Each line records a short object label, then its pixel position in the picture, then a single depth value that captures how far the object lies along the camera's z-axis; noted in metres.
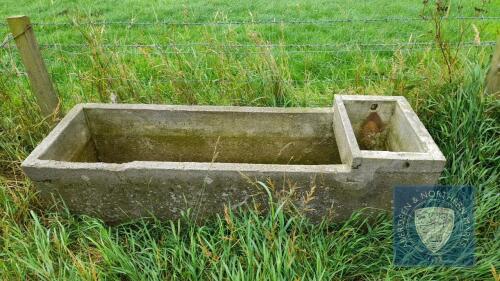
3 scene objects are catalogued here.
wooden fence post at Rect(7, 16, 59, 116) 2.72
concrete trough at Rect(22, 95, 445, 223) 2.20
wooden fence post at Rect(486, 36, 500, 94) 2.72
